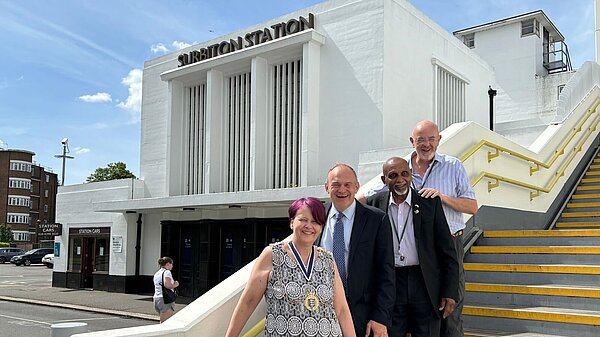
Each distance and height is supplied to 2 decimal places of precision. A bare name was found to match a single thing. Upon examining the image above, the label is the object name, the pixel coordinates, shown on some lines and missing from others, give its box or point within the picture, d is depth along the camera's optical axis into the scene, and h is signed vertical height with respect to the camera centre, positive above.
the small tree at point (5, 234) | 71.88 -0.54
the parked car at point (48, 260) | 46.00 -2.28
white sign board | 22.09 -0.48
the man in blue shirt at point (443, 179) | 4.26 +0.39
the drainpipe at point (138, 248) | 21.97 -0.61
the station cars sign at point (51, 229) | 24.95 +0.04
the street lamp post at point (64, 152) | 48.38 +6.11
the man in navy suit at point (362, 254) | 3.52 -0.12
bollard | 4.79 -0.78
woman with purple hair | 3.18 -0.29
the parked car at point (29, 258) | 49.44 -2.27
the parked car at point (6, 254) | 55.09 -2.20
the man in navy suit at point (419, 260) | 3.76 -0.16
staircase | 5.18 -0.47
